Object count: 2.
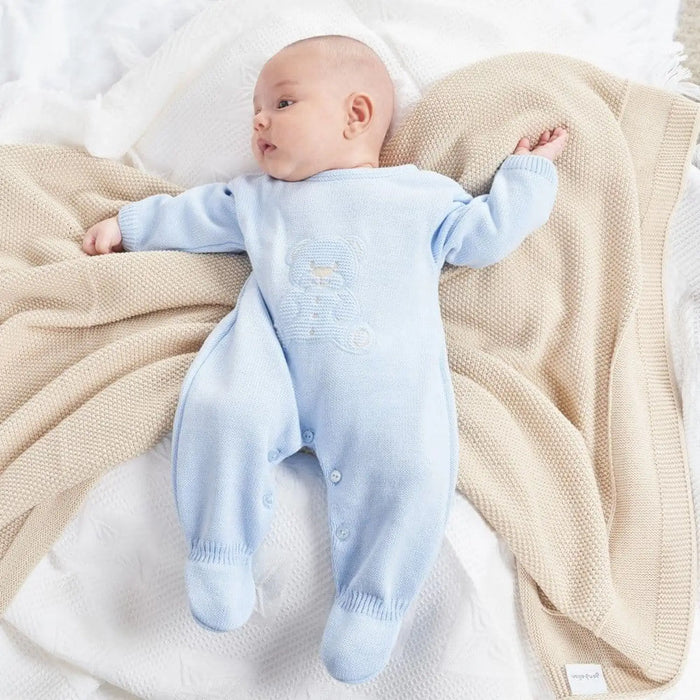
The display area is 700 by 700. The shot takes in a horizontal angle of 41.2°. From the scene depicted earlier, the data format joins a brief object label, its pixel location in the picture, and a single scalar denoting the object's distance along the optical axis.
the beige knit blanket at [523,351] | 1.18
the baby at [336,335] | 1.09
